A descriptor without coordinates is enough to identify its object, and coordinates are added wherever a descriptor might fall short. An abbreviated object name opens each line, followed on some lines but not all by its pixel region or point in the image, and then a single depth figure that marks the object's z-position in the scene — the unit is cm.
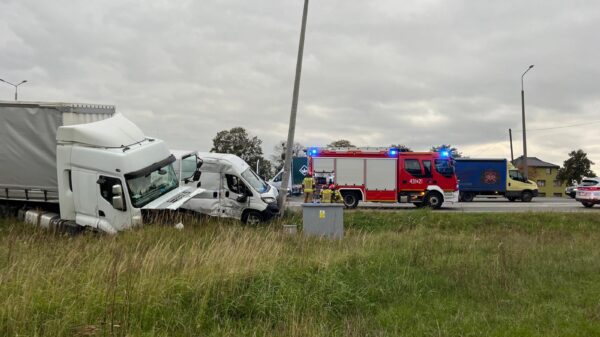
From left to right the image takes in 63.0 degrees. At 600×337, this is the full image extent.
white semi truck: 1198
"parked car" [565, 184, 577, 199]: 4630
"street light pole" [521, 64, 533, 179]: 3844
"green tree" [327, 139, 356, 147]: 8130
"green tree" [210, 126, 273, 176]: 7962
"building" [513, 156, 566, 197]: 8938
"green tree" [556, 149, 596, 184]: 7856
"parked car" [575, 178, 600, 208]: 2373
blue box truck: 2997
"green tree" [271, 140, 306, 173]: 7746
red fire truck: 2230
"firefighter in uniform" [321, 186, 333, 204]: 2025
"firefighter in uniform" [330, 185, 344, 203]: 2092
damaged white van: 1558
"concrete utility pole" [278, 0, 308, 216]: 1561
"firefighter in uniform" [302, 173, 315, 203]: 2098
